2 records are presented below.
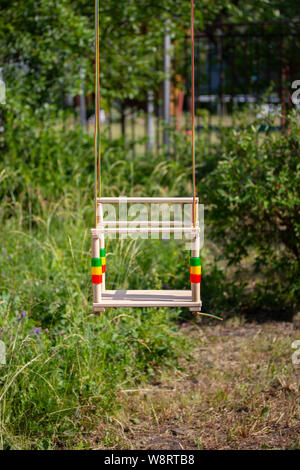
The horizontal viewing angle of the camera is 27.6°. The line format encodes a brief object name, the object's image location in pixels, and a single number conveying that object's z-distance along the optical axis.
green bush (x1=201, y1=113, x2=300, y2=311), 4.67
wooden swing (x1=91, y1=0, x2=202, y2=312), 2.73
